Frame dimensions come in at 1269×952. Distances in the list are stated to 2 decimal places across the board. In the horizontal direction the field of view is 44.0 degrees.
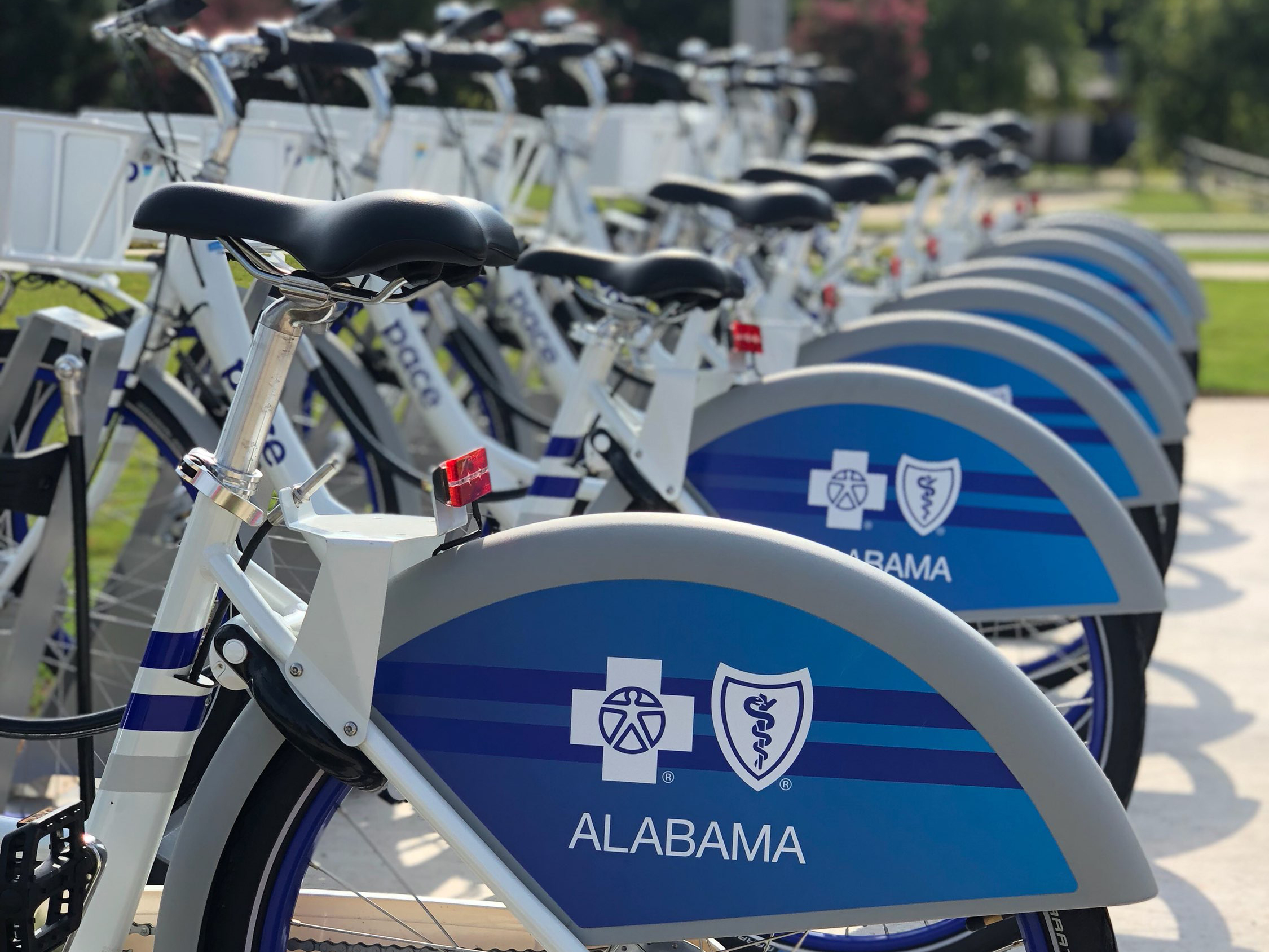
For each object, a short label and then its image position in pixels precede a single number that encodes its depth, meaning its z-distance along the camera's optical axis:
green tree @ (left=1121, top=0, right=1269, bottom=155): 24.98
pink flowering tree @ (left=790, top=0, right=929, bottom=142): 16.97
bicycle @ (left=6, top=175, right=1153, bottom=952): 1.64
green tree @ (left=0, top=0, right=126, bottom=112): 14.53
